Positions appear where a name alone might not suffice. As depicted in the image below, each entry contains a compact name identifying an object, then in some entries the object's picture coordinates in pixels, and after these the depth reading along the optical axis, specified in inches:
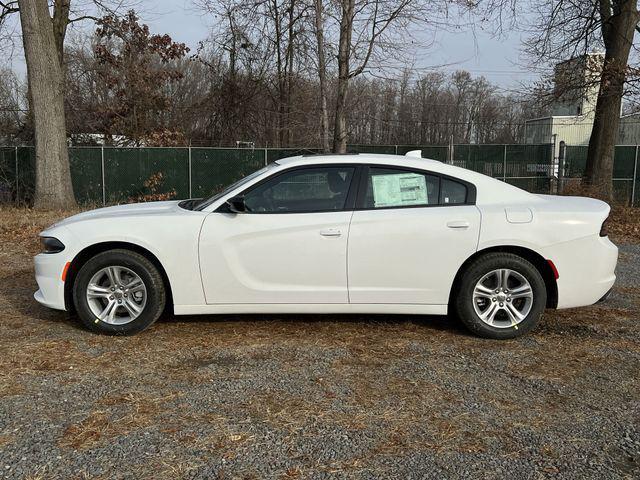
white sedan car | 188.4
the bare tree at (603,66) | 541.3
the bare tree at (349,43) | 540.7
